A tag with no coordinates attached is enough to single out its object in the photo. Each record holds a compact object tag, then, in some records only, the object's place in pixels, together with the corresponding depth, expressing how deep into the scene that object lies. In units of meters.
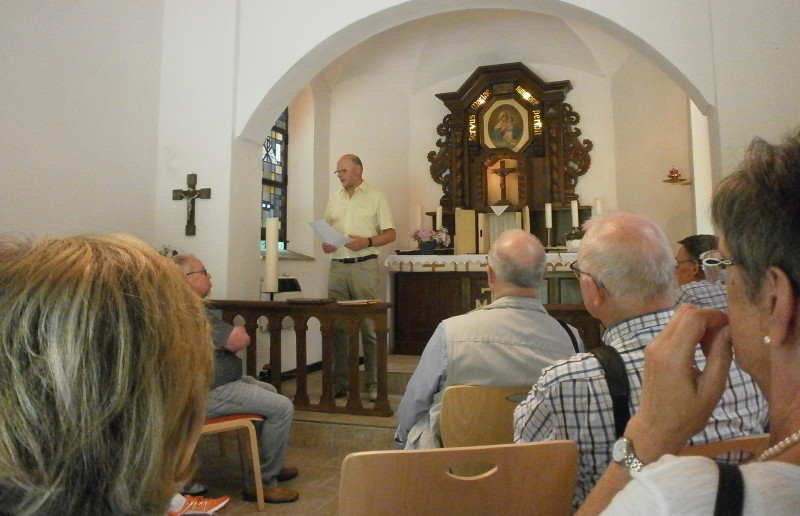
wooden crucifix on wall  4.39
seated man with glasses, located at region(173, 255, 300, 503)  3.00
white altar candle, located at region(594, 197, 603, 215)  6.78
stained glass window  5.96
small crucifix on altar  7.21
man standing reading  4.52
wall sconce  5.51
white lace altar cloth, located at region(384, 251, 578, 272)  6.31
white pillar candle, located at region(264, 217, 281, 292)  3.82
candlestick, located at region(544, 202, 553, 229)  6.48
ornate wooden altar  7.20
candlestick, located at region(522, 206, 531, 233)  6.96
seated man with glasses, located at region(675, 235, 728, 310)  2.61
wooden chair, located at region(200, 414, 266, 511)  2.81
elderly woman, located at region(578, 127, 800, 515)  0.62
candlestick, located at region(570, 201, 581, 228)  6.63
